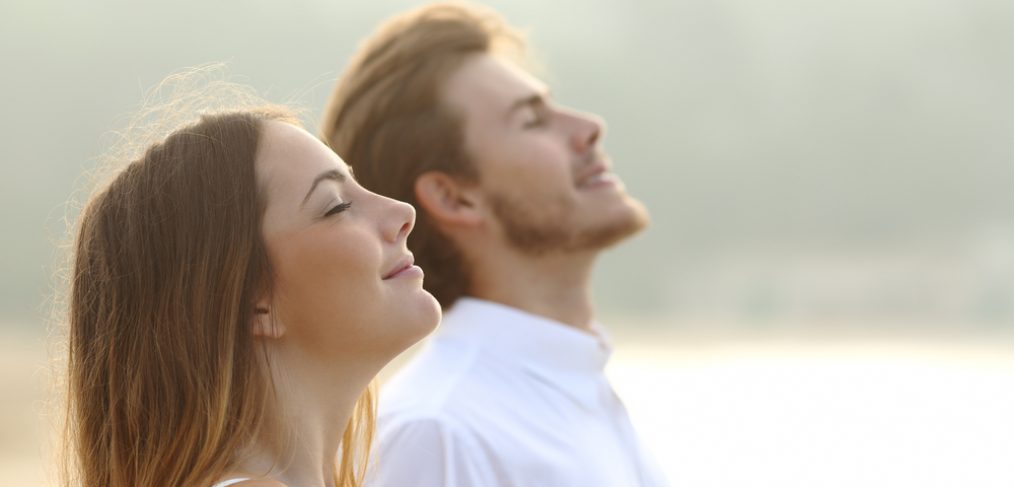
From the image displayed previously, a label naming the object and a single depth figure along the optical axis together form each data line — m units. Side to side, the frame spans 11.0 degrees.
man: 3.75
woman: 3.40
